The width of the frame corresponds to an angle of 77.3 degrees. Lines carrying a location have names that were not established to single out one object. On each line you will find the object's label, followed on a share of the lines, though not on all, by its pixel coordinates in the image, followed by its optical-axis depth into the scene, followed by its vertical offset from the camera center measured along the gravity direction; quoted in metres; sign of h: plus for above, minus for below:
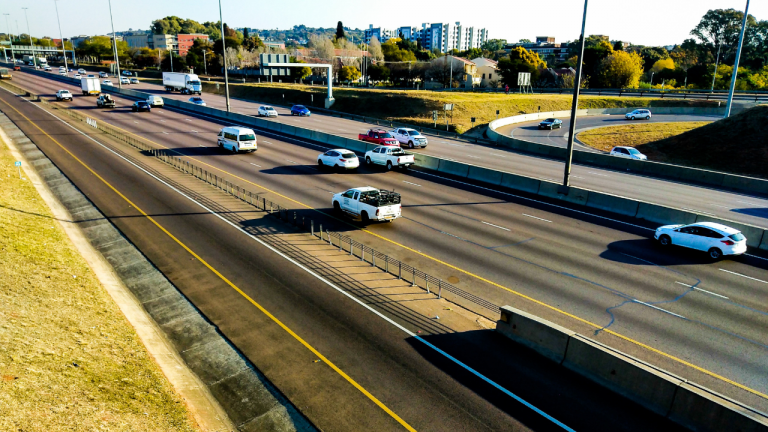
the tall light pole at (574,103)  24.92 -0.98
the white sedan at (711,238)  19.67 -6.16
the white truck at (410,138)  46.03 -5.11
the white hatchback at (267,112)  63.03 -3.90
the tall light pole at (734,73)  43.06 +1.25
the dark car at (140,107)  63.78 -3.48
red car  42.22 -4.78
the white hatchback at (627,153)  42.03 -5.80
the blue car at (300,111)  68.62 -4.04
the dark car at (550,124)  64.19 -5.11
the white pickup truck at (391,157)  35.34 -5.34
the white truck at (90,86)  78.44 -1.06
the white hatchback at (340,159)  33.97 -5.31
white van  39.31 -4.70
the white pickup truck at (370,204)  22.86 -5.67
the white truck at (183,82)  86.25 -0.33
